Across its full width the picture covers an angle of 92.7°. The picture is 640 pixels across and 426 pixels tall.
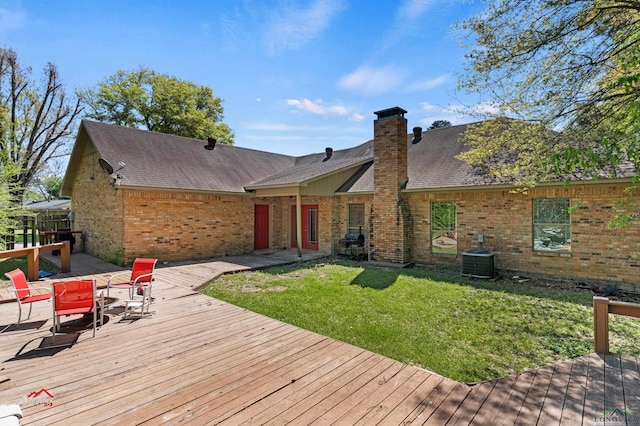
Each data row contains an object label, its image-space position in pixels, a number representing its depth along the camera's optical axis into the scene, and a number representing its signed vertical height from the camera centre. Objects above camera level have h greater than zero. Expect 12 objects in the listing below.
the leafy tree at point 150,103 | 26.92 +9.89
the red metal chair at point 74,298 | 4.62 -1.34
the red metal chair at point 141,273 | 6.18 -1.29
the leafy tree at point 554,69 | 5.32 +2.82
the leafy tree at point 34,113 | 21.16 +7.64
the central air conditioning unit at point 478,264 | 8.91 -1.61
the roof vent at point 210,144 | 16.24 +3.64
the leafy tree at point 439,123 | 28.66 +8.17
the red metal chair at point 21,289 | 5.11 -1.29
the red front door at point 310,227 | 14.46 -0.77
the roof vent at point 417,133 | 14.66 +3.71
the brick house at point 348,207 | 8.56 +0.15
